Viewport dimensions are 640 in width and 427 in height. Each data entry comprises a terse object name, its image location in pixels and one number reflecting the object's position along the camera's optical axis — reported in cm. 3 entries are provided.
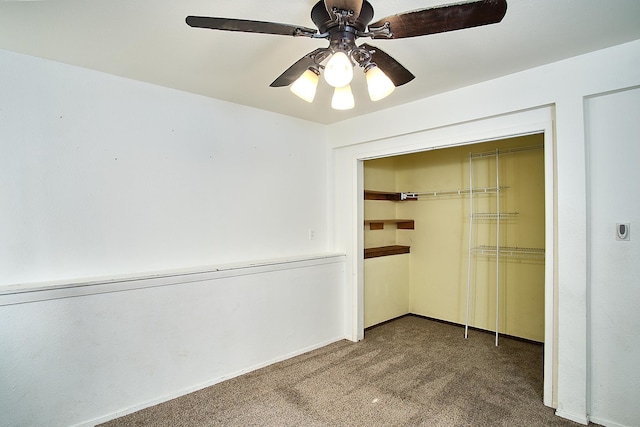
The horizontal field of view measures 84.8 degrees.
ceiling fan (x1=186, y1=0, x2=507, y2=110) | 130
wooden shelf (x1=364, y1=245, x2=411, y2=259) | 412
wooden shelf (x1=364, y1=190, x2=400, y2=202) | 430
